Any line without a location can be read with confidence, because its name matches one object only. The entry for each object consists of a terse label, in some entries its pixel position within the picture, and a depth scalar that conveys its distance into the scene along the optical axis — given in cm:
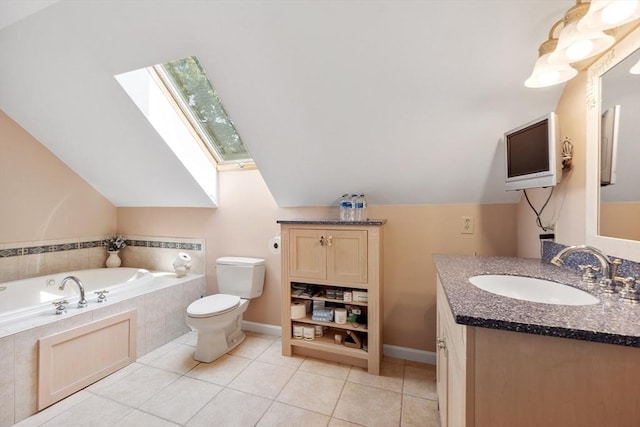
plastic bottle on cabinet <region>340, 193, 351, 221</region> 210
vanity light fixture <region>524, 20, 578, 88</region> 105
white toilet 199
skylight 209
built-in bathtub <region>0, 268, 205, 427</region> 147
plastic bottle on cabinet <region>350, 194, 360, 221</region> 209
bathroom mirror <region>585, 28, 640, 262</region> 94
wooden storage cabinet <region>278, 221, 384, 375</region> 189
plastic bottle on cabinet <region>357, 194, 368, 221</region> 210
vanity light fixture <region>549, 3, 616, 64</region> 91
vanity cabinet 63
